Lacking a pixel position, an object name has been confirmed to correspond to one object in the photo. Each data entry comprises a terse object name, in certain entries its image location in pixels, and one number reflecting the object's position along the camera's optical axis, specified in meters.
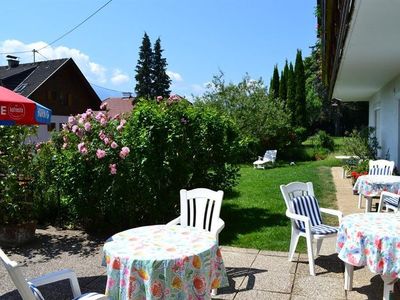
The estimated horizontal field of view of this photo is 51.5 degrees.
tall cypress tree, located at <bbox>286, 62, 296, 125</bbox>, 29.22
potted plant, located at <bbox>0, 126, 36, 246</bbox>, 6.03
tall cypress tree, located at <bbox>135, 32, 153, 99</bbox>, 56.16
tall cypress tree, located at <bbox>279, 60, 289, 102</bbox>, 31.67
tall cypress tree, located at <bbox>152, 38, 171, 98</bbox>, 56.59
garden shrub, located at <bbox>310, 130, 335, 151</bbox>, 22.84
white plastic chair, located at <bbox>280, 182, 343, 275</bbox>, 4.74
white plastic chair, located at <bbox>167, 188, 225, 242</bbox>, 4.74
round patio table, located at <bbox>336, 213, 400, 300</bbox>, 3.57
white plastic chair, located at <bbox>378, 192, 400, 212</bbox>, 6.46
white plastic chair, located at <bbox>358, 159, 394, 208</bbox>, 9.07
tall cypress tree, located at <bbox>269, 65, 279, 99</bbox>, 33.16
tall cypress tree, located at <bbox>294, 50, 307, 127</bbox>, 29.03
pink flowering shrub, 6.39
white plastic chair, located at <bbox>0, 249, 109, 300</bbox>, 2.45
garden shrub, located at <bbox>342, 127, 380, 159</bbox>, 12.93
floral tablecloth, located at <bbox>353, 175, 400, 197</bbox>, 7.39
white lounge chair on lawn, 17.55
